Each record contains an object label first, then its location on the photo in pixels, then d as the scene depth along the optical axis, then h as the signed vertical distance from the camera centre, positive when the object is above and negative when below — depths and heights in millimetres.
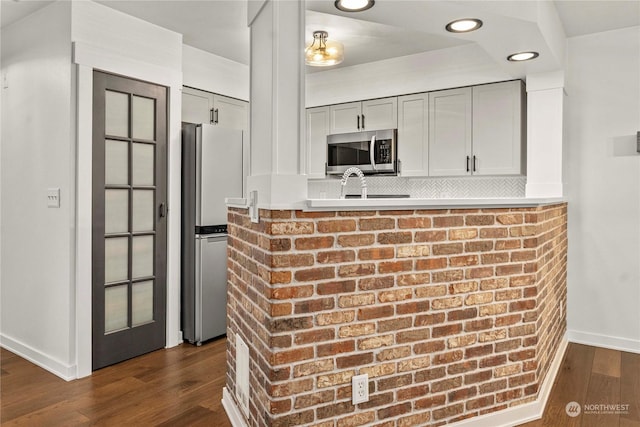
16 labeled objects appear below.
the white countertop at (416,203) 1768 +52
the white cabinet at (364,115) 4301 +987
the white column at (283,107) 1754 +430
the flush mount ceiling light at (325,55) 3129 +1122
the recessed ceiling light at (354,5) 2092 +995
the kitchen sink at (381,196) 4523 +202
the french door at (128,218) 3004 -29
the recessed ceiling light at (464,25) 2338 +1016
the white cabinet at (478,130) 3666 +727
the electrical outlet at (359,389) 1872 -728
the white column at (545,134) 3320 +613
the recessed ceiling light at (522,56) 2951 +1063
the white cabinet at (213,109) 3850 +962
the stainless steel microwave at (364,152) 4219 +615
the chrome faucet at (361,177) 2290 +184
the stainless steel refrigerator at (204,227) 3463 -102
